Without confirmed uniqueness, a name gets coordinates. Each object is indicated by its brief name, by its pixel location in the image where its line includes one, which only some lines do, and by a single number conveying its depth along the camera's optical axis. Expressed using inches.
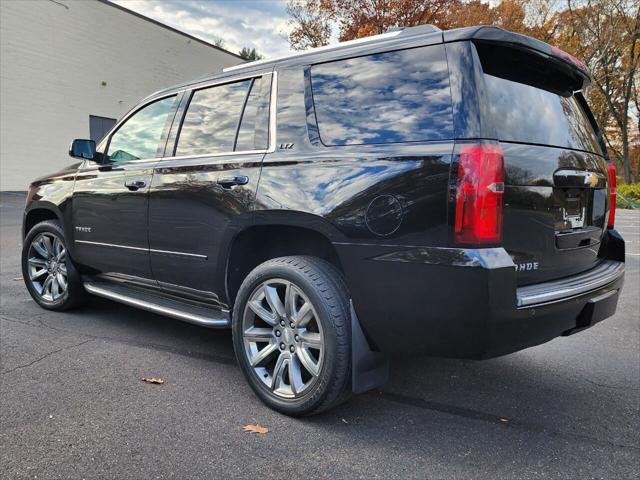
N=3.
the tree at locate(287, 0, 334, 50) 1206.9
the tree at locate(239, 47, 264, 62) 2217.6
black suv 91.6
